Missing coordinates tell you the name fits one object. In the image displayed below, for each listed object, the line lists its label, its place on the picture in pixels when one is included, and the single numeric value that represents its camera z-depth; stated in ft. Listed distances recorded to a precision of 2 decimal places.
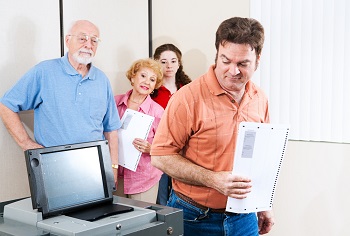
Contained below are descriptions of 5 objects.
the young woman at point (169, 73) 10.36
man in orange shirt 5.79
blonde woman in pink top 9.78
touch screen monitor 4.14
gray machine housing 3.96
